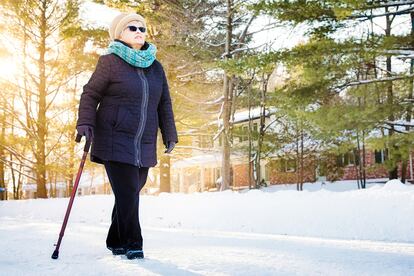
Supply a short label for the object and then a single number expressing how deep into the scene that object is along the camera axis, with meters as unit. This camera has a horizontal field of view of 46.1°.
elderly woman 3.45
